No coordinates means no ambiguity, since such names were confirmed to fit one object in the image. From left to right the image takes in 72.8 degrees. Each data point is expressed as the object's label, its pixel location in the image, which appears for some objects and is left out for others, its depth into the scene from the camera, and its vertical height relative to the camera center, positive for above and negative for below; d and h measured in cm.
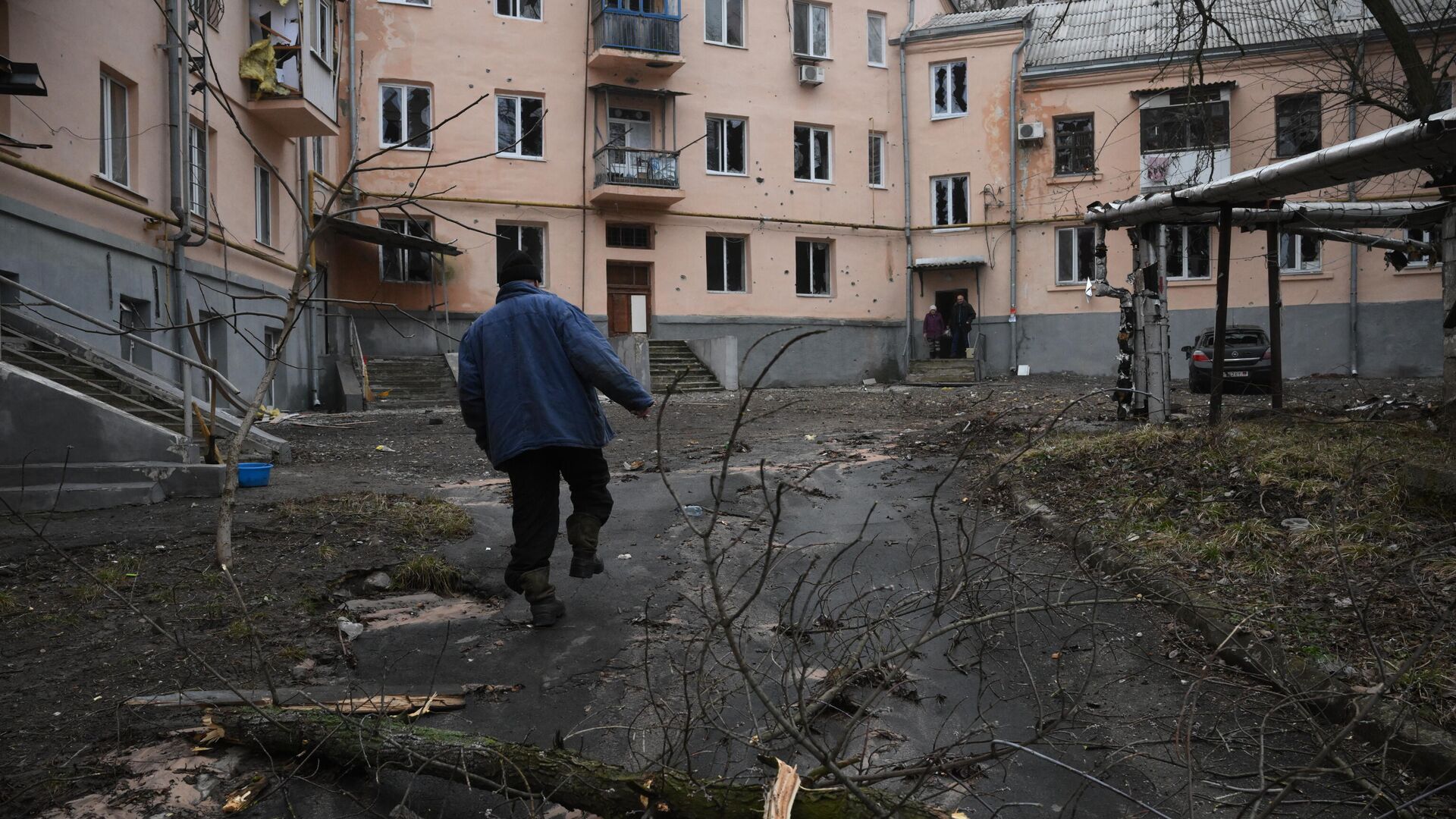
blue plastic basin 855 -83
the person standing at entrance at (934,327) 2597 +112
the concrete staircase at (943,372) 2542 -5
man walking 470 -15
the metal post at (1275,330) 1080 +39
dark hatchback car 1791 +10
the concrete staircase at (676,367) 2122 +15
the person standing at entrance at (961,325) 2594 +118
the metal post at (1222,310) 901 +52
